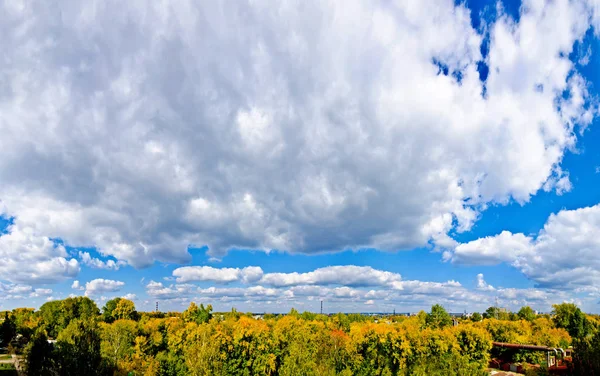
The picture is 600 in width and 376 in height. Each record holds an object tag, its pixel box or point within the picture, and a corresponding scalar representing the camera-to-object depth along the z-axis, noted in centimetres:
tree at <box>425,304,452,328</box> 10669
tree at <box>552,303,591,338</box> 9856
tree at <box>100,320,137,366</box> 5525
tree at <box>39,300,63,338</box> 10337
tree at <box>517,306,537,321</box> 12081
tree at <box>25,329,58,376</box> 3906
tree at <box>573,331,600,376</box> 2155
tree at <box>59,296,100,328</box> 10688
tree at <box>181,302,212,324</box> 9650
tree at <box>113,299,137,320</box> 10931
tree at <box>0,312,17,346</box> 9865
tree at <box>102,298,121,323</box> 11062
